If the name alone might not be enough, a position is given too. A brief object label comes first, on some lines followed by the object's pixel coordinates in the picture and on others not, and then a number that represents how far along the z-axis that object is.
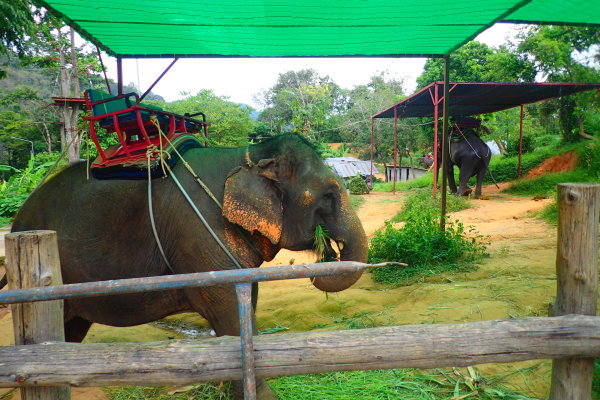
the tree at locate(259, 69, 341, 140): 26.55
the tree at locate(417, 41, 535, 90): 13.95
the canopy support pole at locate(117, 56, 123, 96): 5.29
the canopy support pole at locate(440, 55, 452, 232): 5.72
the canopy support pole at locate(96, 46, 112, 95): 4.57
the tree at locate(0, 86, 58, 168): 26.56
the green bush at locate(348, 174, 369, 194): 17.08
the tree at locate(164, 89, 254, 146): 23.06
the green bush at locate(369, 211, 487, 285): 5.64
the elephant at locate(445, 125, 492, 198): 13.24
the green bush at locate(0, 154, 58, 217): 12.06
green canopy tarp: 3.77
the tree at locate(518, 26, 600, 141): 11.49
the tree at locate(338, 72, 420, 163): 27.42
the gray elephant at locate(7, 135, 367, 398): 3.16
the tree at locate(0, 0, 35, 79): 7.30
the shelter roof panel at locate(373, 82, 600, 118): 9.60
